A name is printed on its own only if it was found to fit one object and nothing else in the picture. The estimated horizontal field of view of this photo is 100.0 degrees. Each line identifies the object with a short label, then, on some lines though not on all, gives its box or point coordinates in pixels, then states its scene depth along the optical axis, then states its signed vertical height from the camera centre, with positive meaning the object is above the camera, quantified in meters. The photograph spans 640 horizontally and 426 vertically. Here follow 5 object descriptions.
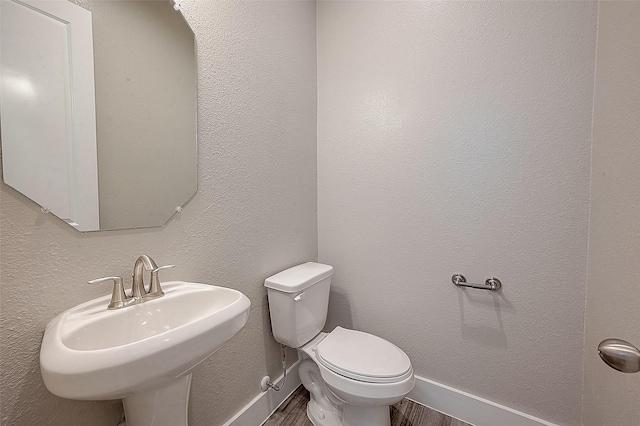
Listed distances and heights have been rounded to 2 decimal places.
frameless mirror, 0.71 +0.30
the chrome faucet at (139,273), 0.84 -0.22
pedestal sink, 0.54 -0.34
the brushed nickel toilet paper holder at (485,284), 1.29 -0.39
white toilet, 1.11 -0.70
